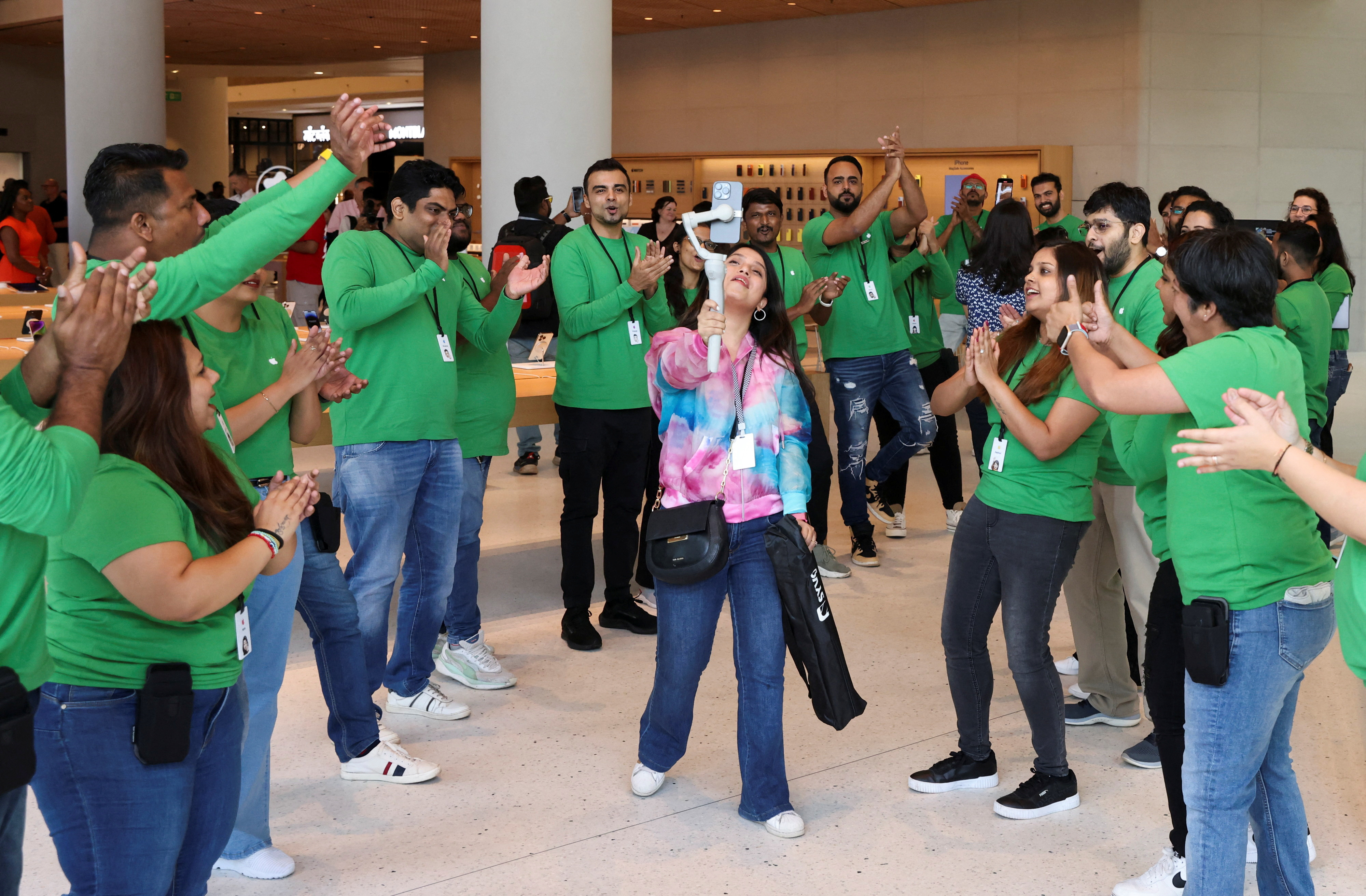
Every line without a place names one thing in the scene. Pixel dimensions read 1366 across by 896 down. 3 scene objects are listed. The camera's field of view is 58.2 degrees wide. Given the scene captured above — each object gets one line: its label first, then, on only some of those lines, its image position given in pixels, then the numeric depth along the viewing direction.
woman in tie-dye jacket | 3.05
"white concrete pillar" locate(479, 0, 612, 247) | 6.96
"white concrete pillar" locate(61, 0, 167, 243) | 11.47
